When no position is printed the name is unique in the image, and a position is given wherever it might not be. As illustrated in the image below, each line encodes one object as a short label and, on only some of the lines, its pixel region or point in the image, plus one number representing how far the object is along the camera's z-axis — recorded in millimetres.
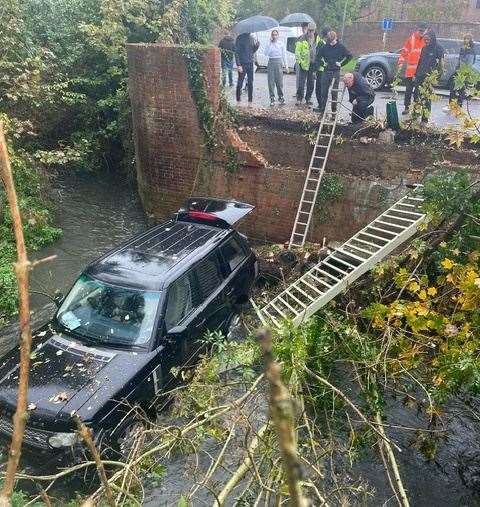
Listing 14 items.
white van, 17209
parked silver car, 14180
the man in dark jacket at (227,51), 12930
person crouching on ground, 9164
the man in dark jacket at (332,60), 9914
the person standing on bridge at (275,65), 11664
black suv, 4859
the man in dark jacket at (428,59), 9664
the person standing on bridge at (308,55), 11133
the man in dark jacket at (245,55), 11531
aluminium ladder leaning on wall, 8811
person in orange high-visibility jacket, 9992
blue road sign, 21453
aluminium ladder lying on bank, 6523
